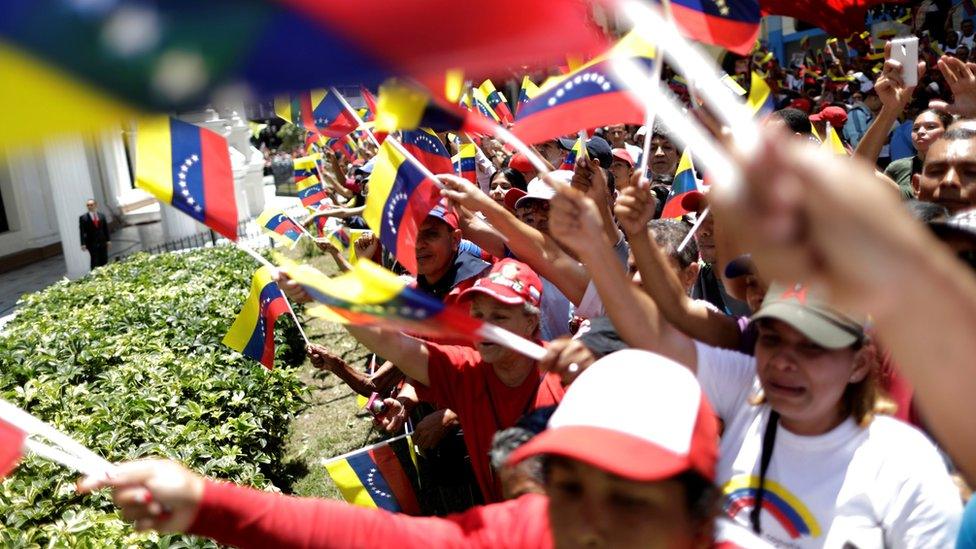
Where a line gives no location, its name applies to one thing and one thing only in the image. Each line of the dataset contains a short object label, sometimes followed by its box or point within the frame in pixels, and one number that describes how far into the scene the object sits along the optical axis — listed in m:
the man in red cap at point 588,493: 1.40
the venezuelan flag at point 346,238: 5.29
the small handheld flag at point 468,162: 6.00
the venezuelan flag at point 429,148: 4.21
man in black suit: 15.25
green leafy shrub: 3.24
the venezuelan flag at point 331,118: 6.26
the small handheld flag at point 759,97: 3.61
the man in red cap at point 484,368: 2.66
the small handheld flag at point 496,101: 7.64
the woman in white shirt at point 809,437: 1.73
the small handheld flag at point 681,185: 4.41
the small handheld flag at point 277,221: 6.21
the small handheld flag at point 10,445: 1.66
